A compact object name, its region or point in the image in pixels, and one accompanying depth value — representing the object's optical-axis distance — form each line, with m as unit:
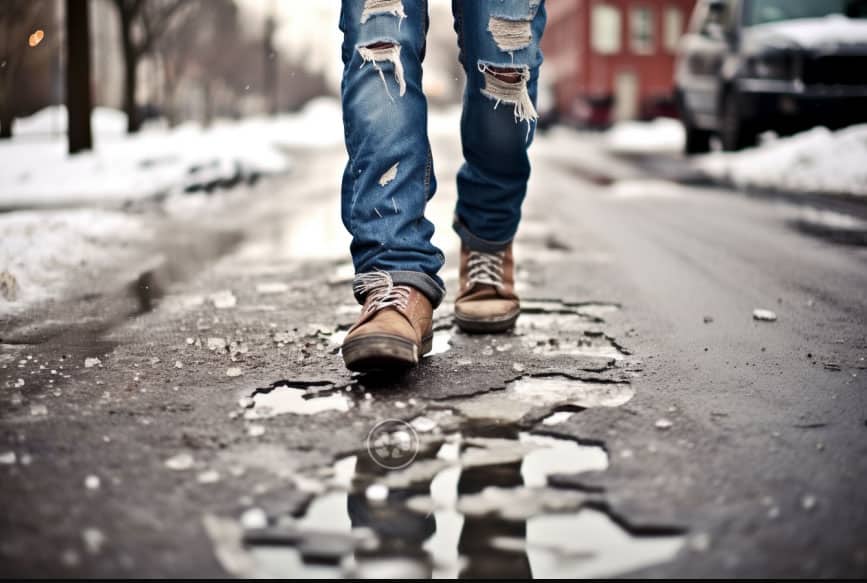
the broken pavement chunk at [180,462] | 1.69
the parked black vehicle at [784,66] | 9.33
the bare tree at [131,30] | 15.24
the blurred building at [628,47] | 40.62
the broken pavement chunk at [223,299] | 3.28
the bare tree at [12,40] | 16.44
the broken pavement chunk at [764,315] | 3.06
